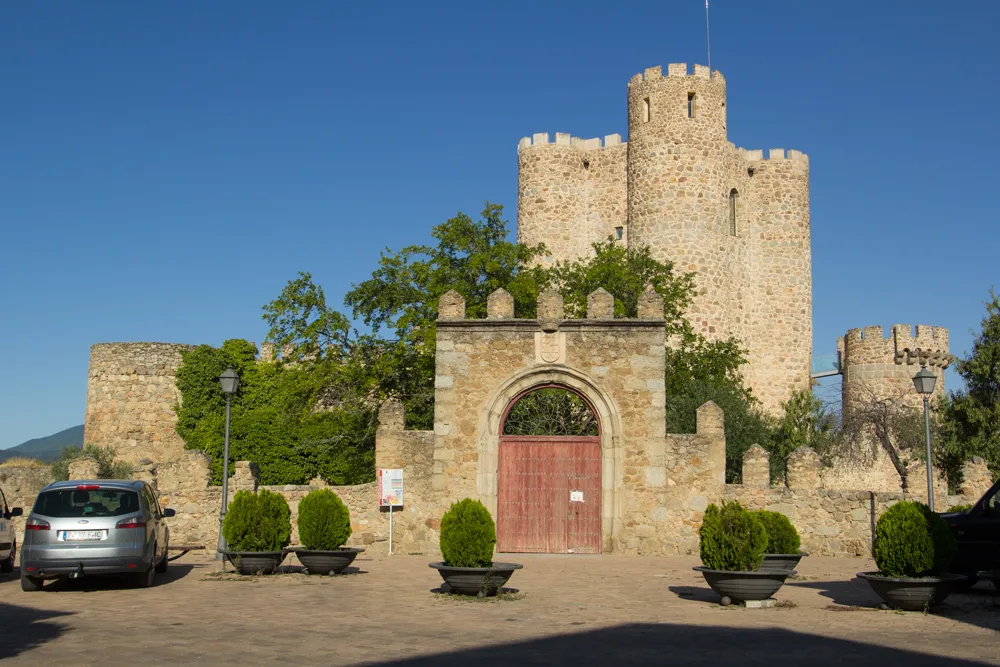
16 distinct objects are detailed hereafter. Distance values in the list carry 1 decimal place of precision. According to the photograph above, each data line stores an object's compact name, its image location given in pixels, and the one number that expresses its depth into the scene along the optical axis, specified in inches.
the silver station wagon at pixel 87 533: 522.9
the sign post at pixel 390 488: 782.5
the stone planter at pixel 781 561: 571.2
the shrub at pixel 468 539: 507.8
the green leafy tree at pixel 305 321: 1116.5
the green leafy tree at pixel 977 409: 1135.6
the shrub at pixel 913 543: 462.0
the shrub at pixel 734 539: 481.4
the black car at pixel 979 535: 537.3
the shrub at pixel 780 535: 580.4
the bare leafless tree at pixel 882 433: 1378.0
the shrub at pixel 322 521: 614.5
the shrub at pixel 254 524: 613.9
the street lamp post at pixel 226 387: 725.9
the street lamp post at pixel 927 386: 725.3
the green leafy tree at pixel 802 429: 1273.4
